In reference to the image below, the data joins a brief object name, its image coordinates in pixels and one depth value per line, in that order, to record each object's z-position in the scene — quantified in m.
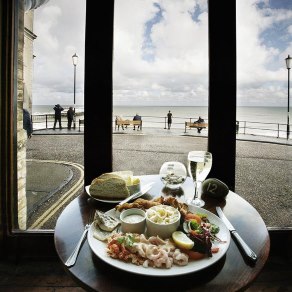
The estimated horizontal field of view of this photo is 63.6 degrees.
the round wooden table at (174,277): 0.69
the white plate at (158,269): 0.69
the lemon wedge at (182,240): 0.76
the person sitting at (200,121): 15.98
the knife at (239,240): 0.82
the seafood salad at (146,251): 0.73
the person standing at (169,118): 17.74
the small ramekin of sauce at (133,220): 0.86
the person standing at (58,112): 14.76
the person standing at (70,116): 15.01
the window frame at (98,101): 2.04
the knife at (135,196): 1.08
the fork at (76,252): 0.78
